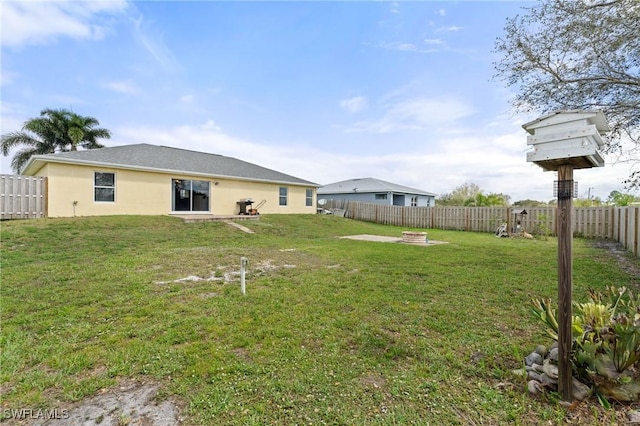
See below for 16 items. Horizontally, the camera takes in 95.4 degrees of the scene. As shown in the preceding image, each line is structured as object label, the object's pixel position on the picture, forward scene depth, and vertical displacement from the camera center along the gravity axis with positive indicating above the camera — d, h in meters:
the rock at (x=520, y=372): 2.45 -1.37
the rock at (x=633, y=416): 1.95 -1.39
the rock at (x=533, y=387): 2.28 -1.40
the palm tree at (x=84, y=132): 20.58 +5.42
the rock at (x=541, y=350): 2.63 -1.28
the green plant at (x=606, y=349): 2.16 -1.07
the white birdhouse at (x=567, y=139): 2.10 +0.55
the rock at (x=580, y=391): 2.19 -1.36
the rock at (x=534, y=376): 2.38 -1.37
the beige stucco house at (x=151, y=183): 11.72 +1.21
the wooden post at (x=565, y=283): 2.19 -0.55
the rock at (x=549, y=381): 2.29 -1.35
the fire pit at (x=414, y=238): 11.02 -1.08
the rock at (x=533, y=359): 2.57 -1.32
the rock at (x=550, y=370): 2.31 -1.28
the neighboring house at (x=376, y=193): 25.92 +1.53
